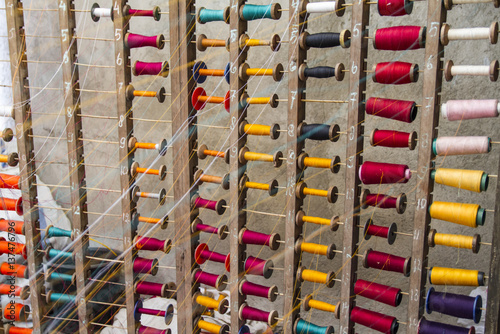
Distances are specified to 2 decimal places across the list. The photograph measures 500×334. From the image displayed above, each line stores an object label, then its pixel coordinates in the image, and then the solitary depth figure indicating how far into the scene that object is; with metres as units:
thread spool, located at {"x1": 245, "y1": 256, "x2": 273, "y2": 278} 2.90
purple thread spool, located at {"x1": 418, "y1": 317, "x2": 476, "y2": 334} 2.69
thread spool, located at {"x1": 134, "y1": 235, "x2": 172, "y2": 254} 3.02
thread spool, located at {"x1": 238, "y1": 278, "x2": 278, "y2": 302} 2.89
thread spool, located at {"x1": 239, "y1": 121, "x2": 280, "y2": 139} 2.83
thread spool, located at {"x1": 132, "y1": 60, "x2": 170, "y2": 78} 2.91
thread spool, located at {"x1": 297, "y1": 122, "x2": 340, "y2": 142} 2.77
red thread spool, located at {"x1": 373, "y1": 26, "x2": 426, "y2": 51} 2.64
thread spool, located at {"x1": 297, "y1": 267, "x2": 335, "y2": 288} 2.83
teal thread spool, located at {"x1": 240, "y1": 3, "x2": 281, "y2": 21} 2.76
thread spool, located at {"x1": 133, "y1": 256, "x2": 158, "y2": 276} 3.05
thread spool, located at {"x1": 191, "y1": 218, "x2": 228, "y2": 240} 2.93
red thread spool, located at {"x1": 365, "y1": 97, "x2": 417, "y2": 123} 2.68
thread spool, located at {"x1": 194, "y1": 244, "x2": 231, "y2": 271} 2.99
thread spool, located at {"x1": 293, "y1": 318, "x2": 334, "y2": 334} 2.84
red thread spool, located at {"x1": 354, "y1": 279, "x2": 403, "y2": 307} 2.77
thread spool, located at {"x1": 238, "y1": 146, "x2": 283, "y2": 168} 2.85
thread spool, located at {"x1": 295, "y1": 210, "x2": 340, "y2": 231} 2.79
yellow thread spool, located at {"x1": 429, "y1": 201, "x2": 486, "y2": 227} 2.65
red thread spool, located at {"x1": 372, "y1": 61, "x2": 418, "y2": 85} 2.66
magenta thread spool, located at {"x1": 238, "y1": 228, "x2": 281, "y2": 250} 2.88
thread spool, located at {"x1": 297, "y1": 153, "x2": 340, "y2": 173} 2.78
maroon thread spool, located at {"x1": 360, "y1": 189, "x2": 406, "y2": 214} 2.73
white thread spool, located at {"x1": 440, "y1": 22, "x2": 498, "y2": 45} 2.60
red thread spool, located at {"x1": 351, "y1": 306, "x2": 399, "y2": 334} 2.78
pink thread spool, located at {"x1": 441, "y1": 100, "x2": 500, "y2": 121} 2.62
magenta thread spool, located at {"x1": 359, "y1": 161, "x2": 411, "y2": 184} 2.71
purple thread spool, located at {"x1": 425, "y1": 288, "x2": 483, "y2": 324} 2.69
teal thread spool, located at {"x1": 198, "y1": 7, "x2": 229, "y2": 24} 2.84
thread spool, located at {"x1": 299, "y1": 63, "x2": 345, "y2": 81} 2.76
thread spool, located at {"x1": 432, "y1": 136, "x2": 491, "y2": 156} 2.64
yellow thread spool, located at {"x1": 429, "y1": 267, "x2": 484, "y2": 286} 2.69
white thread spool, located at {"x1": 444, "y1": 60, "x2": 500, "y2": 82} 2.59
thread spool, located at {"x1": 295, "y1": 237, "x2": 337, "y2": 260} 2.82
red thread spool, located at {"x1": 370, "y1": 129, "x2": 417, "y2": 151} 2.70
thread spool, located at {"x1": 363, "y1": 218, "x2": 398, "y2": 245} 2.76
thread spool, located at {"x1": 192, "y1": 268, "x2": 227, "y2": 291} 2.97
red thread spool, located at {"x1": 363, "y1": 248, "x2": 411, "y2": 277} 2.75
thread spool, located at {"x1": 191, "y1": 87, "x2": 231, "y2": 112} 2.91
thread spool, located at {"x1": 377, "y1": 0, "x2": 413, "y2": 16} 2.63
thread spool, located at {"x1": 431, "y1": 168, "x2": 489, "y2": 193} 2.64
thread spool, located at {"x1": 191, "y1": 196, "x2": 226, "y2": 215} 2.94
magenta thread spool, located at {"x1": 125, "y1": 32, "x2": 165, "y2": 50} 2.91
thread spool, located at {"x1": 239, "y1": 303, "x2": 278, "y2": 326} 2.88
